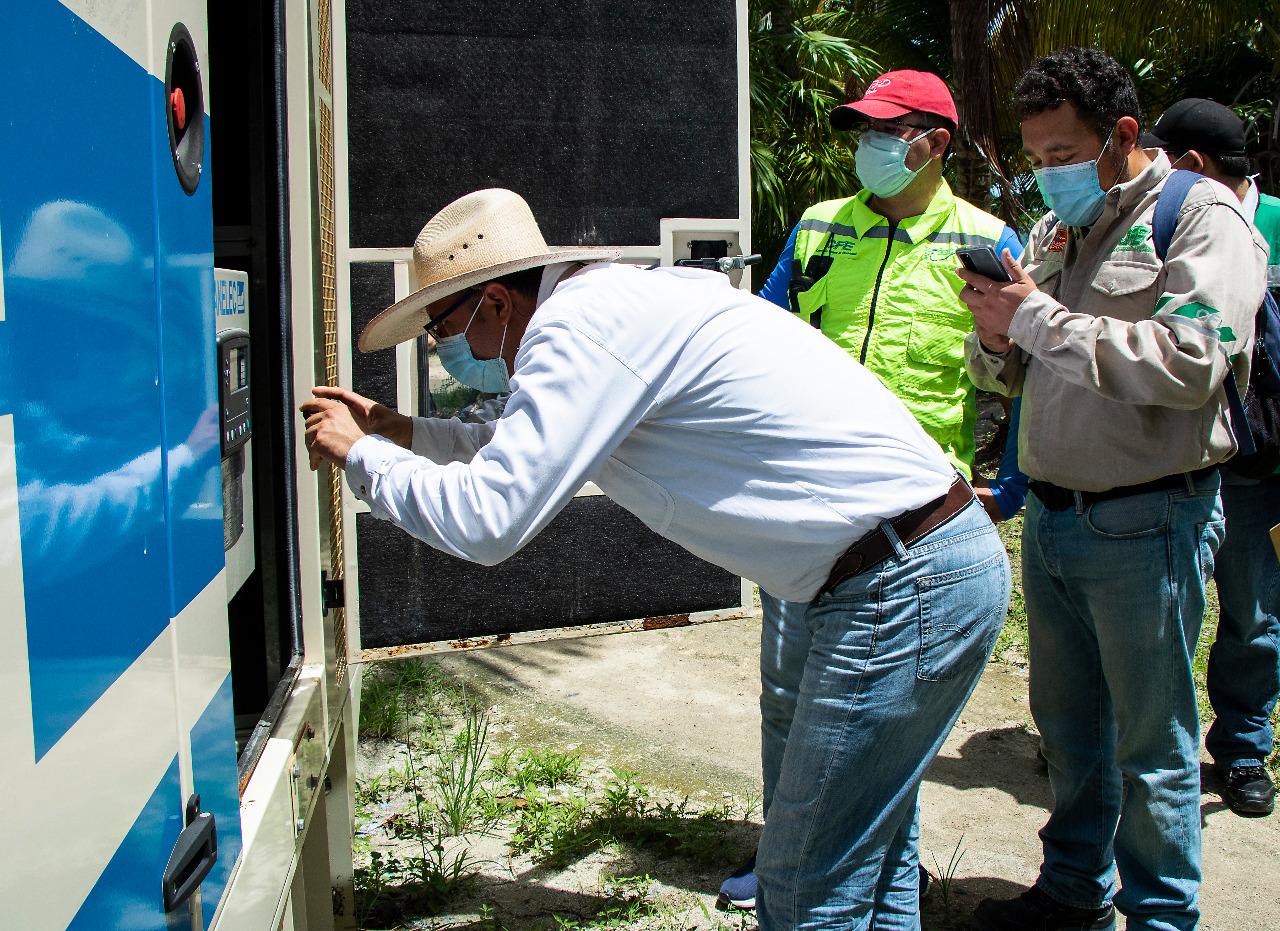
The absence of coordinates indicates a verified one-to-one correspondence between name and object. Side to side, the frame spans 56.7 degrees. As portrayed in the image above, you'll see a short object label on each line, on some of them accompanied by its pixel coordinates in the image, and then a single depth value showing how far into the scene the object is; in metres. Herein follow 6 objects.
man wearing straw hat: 1.73
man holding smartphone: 2.22
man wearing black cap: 3.43
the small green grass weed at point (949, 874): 3.02
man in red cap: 2.79
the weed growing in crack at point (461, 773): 3.36
